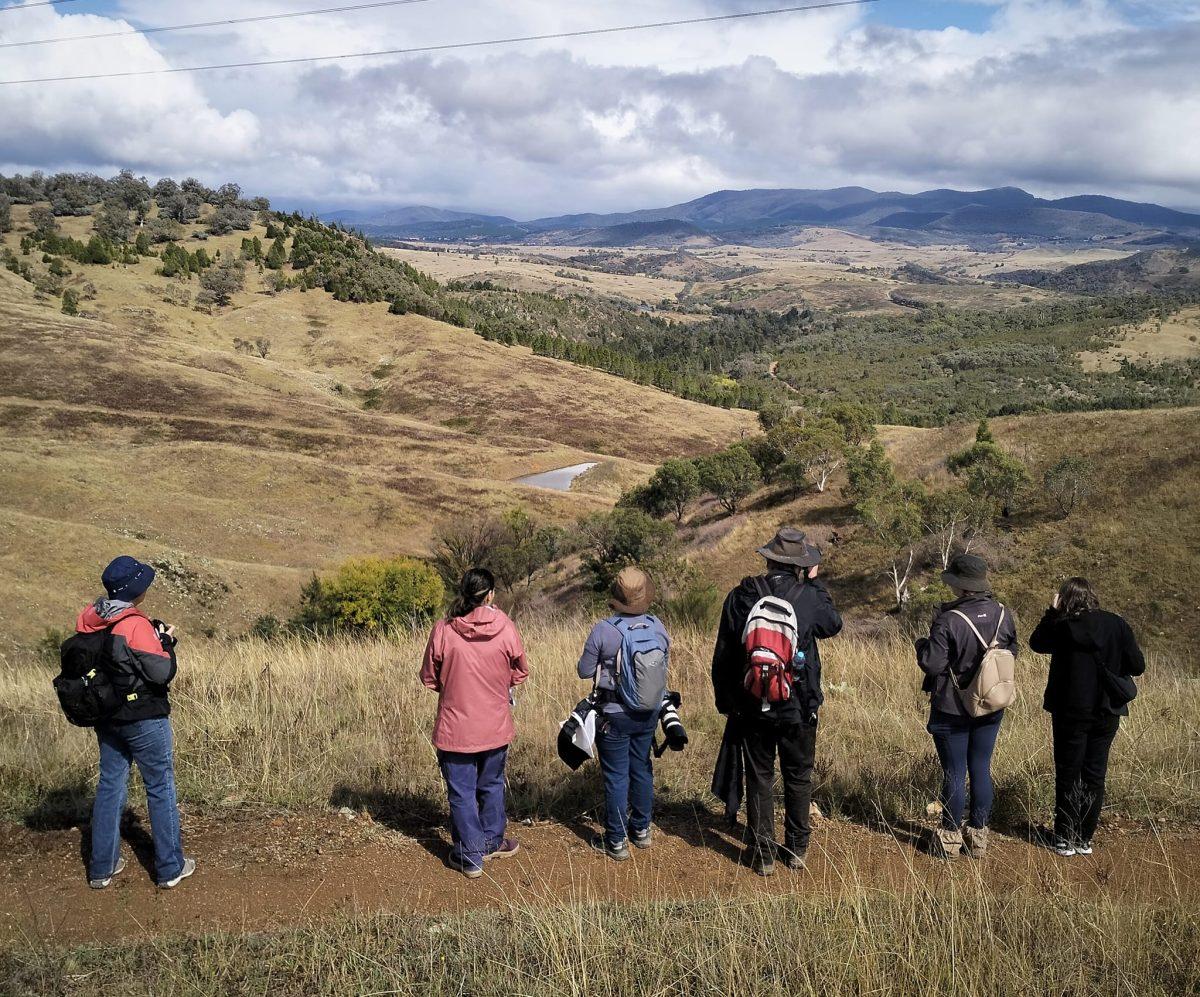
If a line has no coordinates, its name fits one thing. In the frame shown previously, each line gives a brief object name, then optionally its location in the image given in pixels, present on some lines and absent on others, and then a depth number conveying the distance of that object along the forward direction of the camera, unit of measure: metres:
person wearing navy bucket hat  3.86
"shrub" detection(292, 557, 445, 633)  24.98
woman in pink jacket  4.25
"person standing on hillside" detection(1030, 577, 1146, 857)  4.46
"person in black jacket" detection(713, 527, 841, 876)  4.23
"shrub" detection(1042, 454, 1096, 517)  24.02
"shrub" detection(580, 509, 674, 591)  28.58
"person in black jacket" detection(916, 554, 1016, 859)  4.41
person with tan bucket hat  4.31
